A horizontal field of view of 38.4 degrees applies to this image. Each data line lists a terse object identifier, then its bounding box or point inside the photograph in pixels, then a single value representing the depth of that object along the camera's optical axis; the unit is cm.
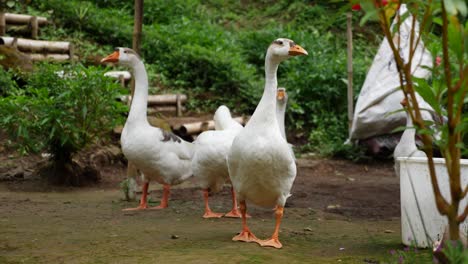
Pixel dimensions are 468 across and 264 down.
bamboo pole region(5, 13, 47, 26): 1199
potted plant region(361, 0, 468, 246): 251
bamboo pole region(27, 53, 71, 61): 1113
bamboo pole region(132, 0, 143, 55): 672
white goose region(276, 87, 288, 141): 750
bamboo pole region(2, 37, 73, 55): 1112
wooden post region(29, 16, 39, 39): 1212
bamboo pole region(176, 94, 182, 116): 1165
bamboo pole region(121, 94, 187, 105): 1127
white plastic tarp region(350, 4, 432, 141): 995
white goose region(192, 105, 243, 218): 608
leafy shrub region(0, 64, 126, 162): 732
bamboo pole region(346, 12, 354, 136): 1084
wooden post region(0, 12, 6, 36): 1147
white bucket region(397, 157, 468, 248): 429
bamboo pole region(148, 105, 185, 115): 1117
